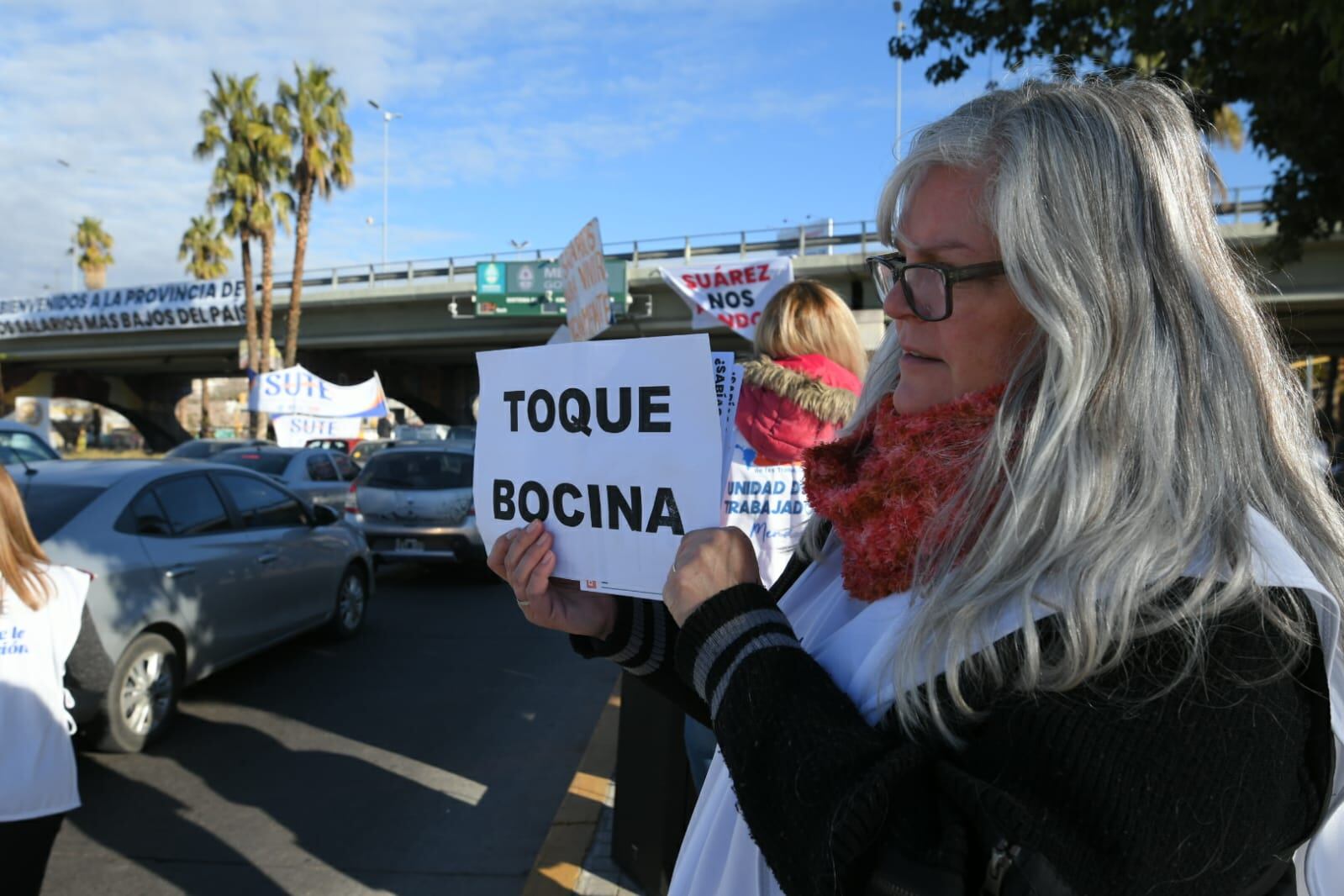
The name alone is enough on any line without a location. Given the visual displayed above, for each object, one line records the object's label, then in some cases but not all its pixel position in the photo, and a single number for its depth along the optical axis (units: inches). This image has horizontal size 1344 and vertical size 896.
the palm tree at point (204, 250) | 1483.8
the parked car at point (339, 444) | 912.3
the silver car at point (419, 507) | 406.3
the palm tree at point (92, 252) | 1777.8
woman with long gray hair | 37.8
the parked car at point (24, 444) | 393.1
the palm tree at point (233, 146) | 1077.8
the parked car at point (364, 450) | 807.1
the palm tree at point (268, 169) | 1073.5
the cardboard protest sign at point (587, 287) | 182.5
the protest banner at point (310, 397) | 571.2
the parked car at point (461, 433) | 1079.6
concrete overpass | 1039.0
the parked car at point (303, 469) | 498.9
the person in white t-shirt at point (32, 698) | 99.0
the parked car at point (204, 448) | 616.4
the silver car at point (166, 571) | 198.4
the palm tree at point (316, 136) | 1081.4
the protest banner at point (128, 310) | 1397.6
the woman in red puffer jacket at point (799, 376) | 121.6
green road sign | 1238.9
